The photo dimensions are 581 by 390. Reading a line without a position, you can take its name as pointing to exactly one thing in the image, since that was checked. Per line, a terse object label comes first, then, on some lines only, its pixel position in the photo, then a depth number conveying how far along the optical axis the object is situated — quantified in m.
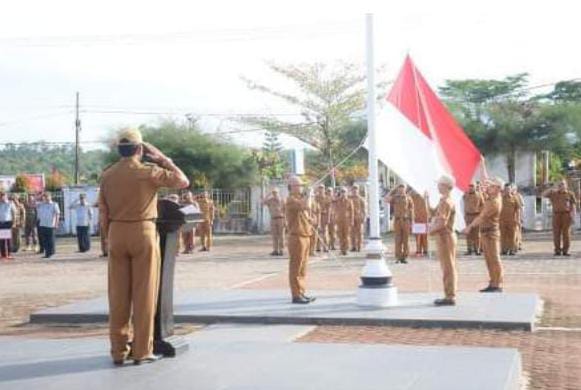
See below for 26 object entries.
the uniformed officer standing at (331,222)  24.70
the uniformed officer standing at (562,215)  21.77
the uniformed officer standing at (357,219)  24.59
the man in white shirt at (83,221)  26.08
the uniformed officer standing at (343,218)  23.73
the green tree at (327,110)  45.22
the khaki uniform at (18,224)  26.15
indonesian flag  12.14
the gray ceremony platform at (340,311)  10.80
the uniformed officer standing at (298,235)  12.41
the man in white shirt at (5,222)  23.92
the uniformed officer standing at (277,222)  24.03
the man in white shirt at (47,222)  24.67
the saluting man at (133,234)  7.46
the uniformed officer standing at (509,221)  22.09
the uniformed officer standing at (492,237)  13.75
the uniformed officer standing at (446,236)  12.03
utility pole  55.52
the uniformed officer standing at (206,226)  26.47
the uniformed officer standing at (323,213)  25.02
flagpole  11.68
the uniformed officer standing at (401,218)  20.60
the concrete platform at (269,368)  6.89
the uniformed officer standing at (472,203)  20.67
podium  8.11
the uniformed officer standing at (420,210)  21.83
